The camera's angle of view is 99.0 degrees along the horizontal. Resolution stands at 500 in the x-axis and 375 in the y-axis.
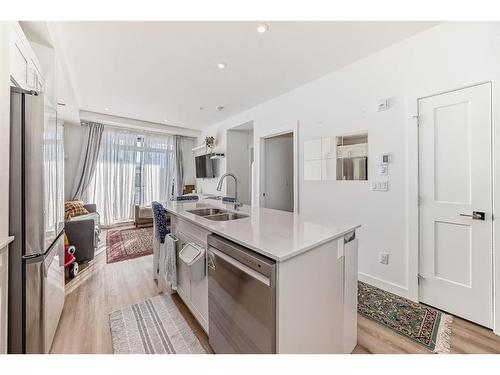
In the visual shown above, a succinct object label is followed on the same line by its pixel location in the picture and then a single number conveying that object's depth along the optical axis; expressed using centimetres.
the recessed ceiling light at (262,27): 193
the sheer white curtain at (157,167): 586
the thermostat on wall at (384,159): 225
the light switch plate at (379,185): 226
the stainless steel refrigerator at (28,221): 118
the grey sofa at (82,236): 282
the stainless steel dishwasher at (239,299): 96
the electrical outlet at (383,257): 227
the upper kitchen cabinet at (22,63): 125
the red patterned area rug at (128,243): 341
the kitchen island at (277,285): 96
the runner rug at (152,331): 150
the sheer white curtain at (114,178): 529
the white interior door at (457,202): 171
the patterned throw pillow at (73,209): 372
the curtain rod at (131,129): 505
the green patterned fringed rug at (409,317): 157
